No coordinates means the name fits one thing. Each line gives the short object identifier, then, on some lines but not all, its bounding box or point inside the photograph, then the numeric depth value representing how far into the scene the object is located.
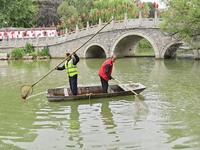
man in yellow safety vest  10.98
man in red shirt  10.93
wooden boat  10.78
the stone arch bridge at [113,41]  27.92
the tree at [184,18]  19.05
